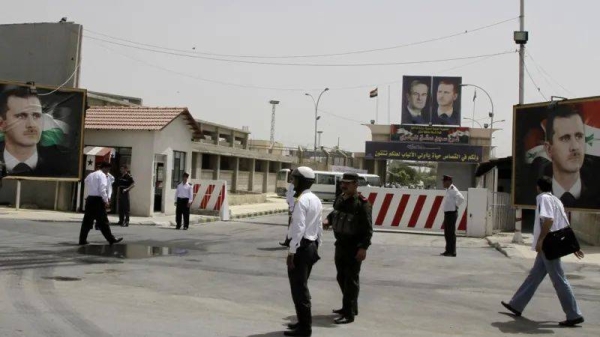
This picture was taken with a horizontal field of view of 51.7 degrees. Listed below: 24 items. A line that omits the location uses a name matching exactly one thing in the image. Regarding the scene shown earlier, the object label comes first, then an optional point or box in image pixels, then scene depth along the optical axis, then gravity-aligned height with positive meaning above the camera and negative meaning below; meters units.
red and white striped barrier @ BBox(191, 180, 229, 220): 25.82 -0.19
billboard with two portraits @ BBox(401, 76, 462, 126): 66.06 +10.71
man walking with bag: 7.54 -0.70
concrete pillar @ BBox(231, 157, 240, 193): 50.91 +1.42
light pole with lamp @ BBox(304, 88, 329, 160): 62.22 +5.77
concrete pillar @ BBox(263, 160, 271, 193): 58.22 +1.48
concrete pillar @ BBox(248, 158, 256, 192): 54.47 +1.41
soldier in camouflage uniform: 7.12 -0.47
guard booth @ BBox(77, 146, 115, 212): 22.42 +1.00
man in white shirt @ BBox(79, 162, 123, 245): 12.95 -0.37
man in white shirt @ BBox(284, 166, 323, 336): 6.32 -0.54
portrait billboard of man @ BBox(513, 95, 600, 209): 17.02 +1.58
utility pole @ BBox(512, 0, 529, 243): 19.50 +5.10
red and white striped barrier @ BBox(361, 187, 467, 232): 20.80 -0.32
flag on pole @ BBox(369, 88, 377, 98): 68.25 +11.48
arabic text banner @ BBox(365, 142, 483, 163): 63.47 +5.07
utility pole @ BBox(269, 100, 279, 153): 88.47 +9.93
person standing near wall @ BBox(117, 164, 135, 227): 18.78 -0.42
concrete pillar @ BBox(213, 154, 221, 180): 47.38 +1.72
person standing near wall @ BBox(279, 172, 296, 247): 14.91 -0.10
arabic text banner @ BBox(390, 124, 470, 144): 65.06 +7.01
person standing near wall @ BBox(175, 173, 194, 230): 18.75 -0.30
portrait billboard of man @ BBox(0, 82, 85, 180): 21.41 +1.80
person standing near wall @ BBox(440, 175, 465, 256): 14.54 -0.40
